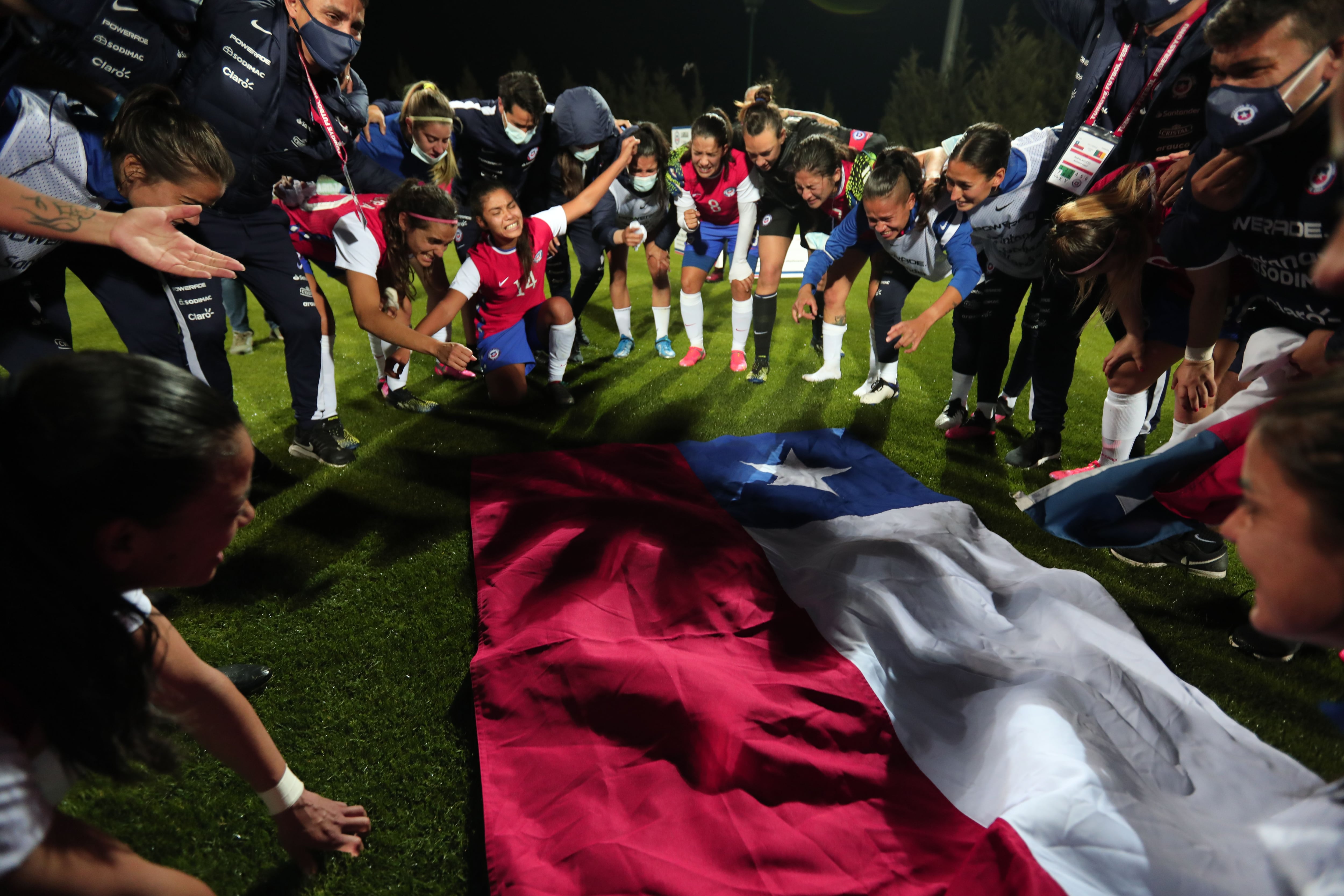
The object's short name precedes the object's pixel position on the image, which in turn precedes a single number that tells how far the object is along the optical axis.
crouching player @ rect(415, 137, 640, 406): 3.94
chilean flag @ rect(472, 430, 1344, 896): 1.39
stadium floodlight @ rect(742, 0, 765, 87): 13.55
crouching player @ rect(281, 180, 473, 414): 3.62
